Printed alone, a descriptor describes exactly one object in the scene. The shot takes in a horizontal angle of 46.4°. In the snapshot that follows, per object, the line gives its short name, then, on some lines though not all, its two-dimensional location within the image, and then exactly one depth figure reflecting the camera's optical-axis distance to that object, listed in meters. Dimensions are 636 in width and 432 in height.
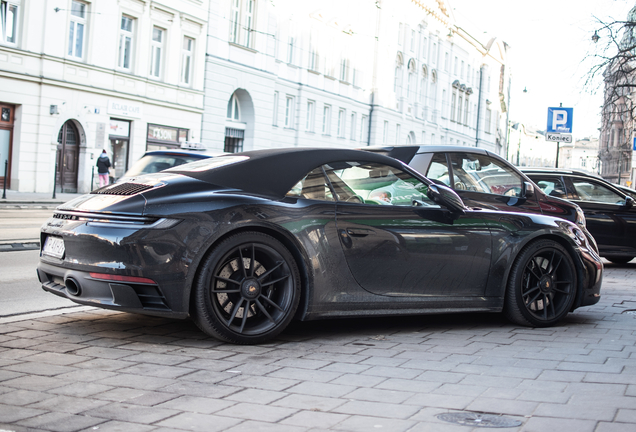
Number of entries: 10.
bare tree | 18.78
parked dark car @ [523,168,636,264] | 12.13
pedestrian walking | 25.70
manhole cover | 3.32
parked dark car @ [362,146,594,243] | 8.37
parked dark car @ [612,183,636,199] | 13.98
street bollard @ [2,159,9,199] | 20.59
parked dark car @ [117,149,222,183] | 11.28
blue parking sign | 22.06
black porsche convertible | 4.55
